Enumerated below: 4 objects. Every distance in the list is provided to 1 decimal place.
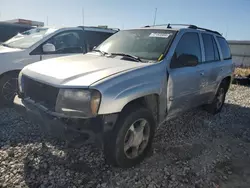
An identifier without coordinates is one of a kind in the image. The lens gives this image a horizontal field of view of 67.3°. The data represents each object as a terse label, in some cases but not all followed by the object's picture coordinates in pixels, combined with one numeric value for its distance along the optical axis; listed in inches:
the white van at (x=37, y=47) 149.7
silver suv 79.9
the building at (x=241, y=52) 679.7
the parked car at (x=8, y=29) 285.2
